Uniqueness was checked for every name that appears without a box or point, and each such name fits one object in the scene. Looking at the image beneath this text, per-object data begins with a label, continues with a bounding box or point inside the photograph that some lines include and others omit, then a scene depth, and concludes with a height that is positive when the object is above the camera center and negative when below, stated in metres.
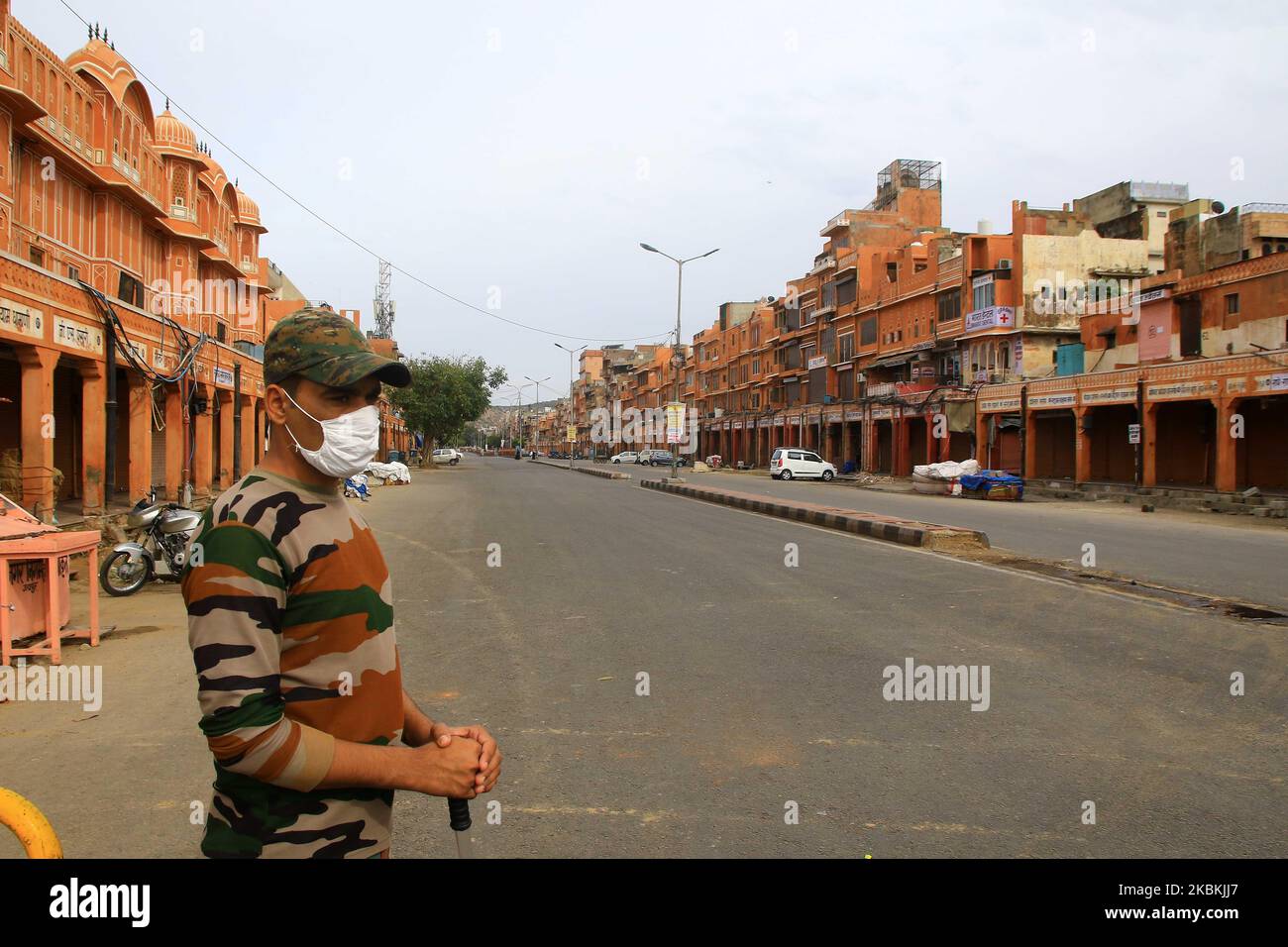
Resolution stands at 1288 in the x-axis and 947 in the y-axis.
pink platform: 6.59 -0.94
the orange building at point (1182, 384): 27.78 +2.81
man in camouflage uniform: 1.67 -0.36
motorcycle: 10.38 -1.11
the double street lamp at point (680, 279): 48.56 +10.09
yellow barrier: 1.80 -0.75
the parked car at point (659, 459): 81.97 +0.30
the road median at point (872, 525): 14.69 -1.22
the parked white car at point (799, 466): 49.94 -0.16
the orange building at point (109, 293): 14.20 +3.86
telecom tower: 94.12 +15.07
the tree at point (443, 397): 61.94 +4.56
